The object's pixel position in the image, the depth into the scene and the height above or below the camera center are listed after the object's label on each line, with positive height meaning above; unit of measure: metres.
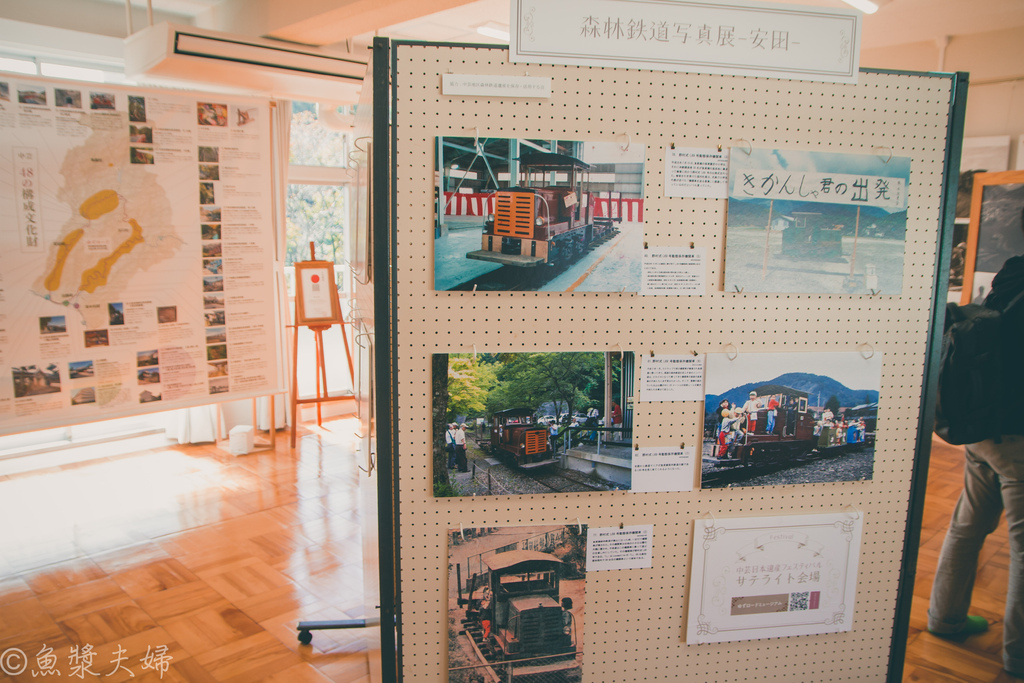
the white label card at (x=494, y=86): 1.17 +0.33
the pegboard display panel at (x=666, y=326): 1.20 -0.13
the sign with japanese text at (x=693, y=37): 1.18 +0.44
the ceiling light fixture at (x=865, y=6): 3.66 +1.56
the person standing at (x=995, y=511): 2.04 -0.87
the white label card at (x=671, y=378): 1.29 -0.24
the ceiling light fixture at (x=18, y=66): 3.95 +1.20
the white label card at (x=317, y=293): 4.61 -0.27
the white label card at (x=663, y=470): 1.31 -0.44
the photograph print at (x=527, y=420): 1.23 -0.32
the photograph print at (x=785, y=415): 1.31 -0.32
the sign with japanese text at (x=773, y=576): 1.35 -0.69
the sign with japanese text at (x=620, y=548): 1.31 -0.61
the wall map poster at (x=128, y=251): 2.84 +0.01
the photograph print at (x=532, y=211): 1.18 +0.09
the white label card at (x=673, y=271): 1.27 -0.02
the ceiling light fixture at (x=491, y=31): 4.45 +1.67
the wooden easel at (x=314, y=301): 4.60 -0.33
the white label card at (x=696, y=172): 1.25 +0.18
